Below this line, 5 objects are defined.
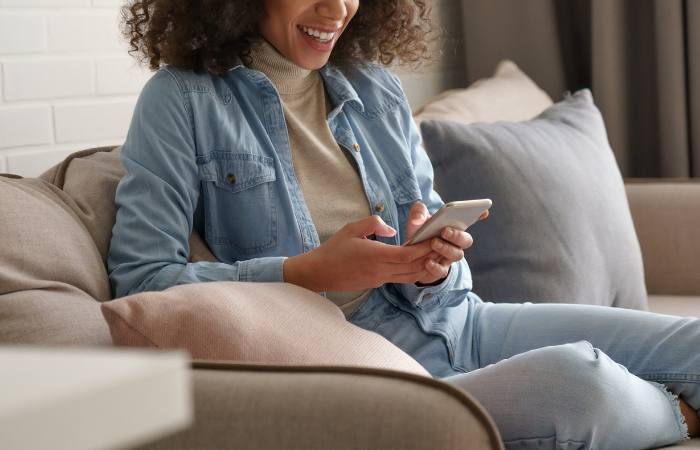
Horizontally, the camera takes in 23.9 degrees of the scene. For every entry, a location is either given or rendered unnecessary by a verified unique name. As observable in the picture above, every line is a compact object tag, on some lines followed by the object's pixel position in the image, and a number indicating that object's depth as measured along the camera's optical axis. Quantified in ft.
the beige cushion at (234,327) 6.66
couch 5.77
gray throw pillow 9.66
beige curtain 13.24
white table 2.50
